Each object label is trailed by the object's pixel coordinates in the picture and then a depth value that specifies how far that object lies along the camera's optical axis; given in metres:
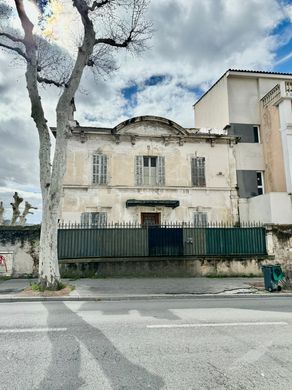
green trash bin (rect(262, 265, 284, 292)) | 9.97
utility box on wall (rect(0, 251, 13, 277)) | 11.96
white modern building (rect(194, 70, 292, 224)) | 17.30
